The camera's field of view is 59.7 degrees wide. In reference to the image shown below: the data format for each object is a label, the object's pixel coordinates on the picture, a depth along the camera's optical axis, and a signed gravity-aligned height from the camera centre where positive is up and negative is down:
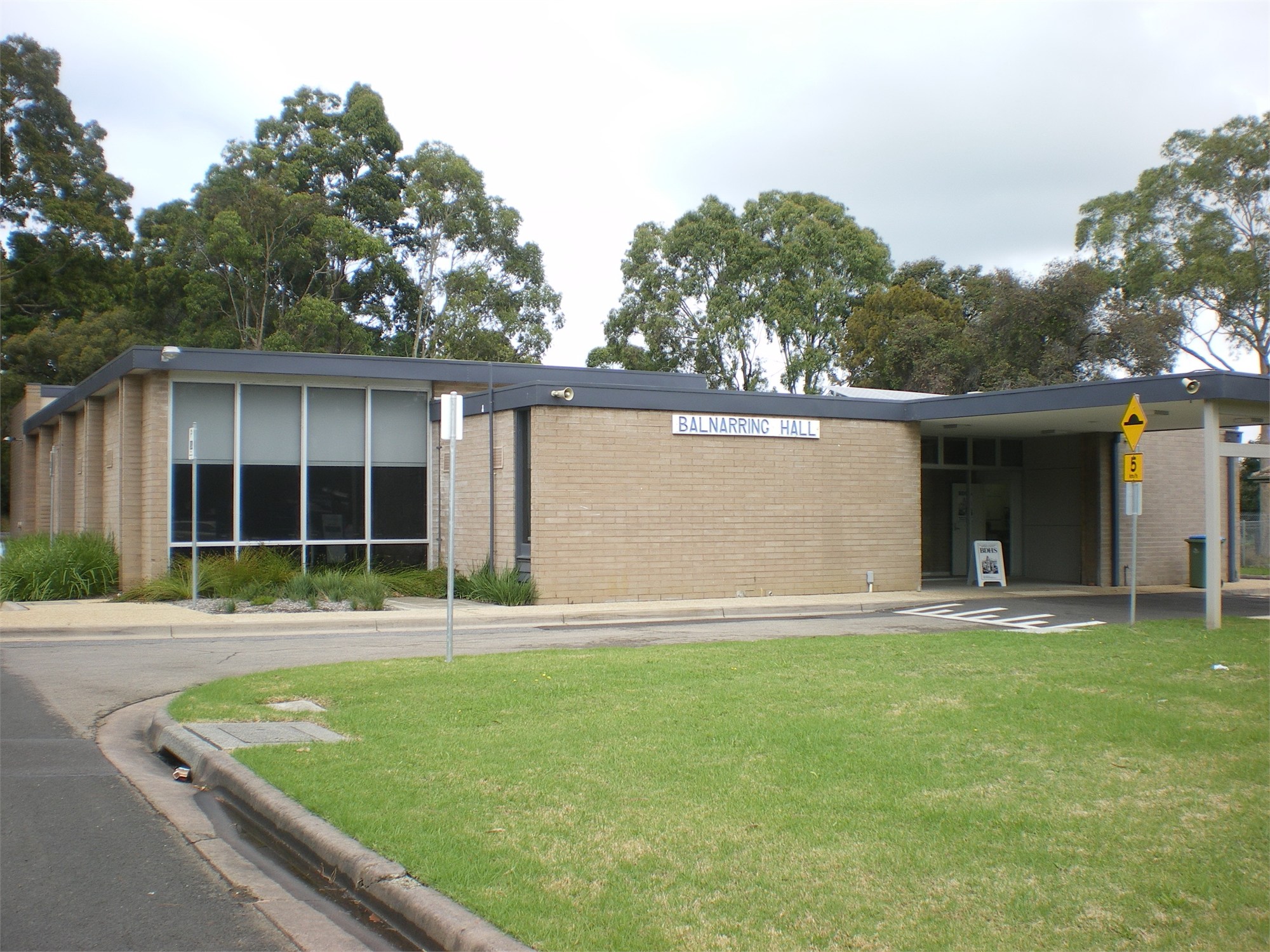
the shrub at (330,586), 18.69 -1.46
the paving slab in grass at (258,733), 8.05 -1.75
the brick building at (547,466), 19.67 +0.64
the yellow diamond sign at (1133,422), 15.00 +1.02
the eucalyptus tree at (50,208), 48.75 +13.04
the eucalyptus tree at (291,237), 41.78 +10.14
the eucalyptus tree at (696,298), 46.38 +8.55
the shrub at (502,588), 19.08 -1.54
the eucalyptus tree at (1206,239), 39.66 +9.60
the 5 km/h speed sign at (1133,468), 15.31 +0.40
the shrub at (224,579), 19.64 -1.41
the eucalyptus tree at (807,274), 46.50 +9.71
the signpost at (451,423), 11.69 +0.81
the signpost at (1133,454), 15.02 +0.59
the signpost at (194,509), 17.91 -0.14
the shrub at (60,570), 20.41 -1.29
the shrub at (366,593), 18.16 -1.54
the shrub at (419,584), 21.47 -1.63
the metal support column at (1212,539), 15.39 -0.58
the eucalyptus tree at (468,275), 44.84 +9.33
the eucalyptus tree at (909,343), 43.50 +6.36
